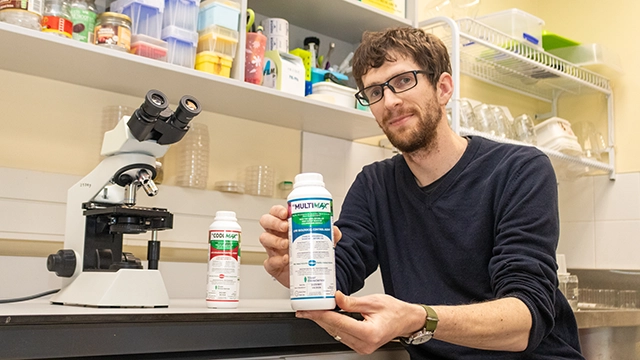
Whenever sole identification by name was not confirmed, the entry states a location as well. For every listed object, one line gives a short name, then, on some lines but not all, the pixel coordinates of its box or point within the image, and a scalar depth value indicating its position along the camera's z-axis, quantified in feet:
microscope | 3.92
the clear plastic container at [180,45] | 5.42
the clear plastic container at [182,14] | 5.50
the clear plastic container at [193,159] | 6.19
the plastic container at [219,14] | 5.64
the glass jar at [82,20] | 5.10
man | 3.82
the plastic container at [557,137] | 8.31
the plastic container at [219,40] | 5.63
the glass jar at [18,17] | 4.62
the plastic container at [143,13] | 5.31
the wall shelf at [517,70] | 7.52
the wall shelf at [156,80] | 4.81
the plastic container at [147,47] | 5.25
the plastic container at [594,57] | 8.84
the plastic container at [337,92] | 6.55
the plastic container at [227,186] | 6.49
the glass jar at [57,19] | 4.81
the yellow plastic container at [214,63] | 5.59
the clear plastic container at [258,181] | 6.79
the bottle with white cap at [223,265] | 4.29
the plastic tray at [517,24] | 8.07
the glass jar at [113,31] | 5.02
